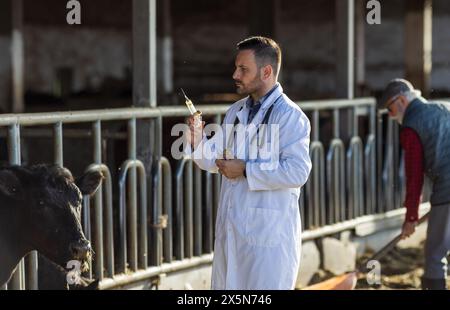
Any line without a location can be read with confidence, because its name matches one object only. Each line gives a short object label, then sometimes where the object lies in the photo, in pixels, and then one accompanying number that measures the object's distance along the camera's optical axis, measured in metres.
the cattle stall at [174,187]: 13.77
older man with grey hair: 14.61
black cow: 11.37
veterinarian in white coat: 10.57
